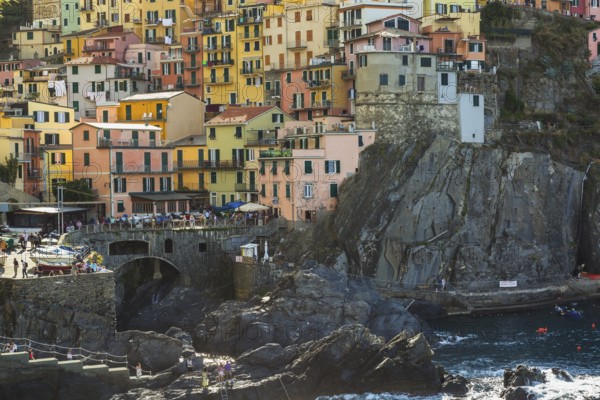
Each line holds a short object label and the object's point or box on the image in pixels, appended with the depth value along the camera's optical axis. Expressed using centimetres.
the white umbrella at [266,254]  9538
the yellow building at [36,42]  14588
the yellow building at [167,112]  11369
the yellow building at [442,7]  11644
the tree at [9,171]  10350
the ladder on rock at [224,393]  6651
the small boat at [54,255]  7881
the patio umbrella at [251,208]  10131
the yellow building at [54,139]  10488
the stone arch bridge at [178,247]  9456
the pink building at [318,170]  10131
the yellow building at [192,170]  10894
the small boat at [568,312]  9344
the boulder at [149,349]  7275
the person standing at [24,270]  7519
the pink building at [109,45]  13088
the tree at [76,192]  10019
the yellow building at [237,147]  10806
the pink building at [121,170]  10206
